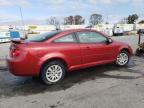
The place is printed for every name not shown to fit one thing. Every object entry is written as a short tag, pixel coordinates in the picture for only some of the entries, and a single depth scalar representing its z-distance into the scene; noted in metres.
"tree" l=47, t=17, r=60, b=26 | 40.41
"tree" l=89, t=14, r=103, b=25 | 43.81
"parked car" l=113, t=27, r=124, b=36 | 18.88
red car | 2.72
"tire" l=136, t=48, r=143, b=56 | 4.98
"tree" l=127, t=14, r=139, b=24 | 42.31
